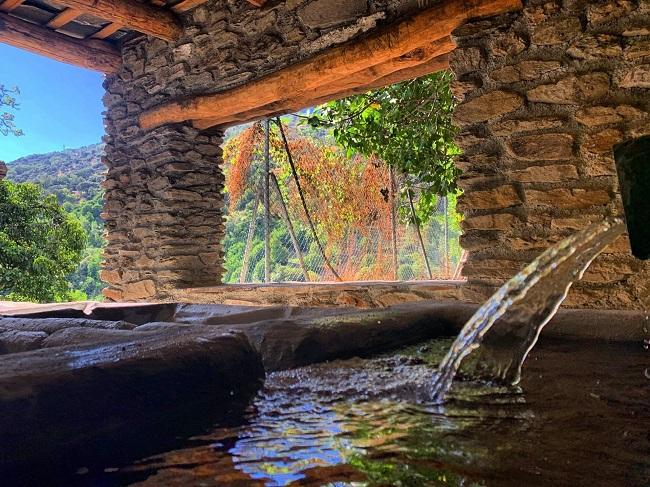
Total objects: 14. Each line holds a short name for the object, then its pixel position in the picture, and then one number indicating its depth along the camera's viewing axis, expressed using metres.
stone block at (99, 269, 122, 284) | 4.88
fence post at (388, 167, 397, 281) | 5.57
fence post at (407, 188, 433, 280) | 5.26
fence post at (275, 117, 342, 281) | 5.33
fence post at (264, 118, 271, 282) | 5.51
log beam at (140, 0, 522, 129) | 2.72
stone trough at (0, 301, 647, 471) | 0.80
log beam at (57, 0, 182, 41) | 3.69
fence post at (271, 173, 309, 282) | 5.57
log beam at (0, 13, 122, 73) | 4.19
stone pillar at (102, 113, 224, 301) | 4.49
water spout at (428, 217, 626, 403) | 1.35
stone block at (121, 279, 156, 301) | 4.55
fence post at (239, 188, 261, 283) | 5.89
